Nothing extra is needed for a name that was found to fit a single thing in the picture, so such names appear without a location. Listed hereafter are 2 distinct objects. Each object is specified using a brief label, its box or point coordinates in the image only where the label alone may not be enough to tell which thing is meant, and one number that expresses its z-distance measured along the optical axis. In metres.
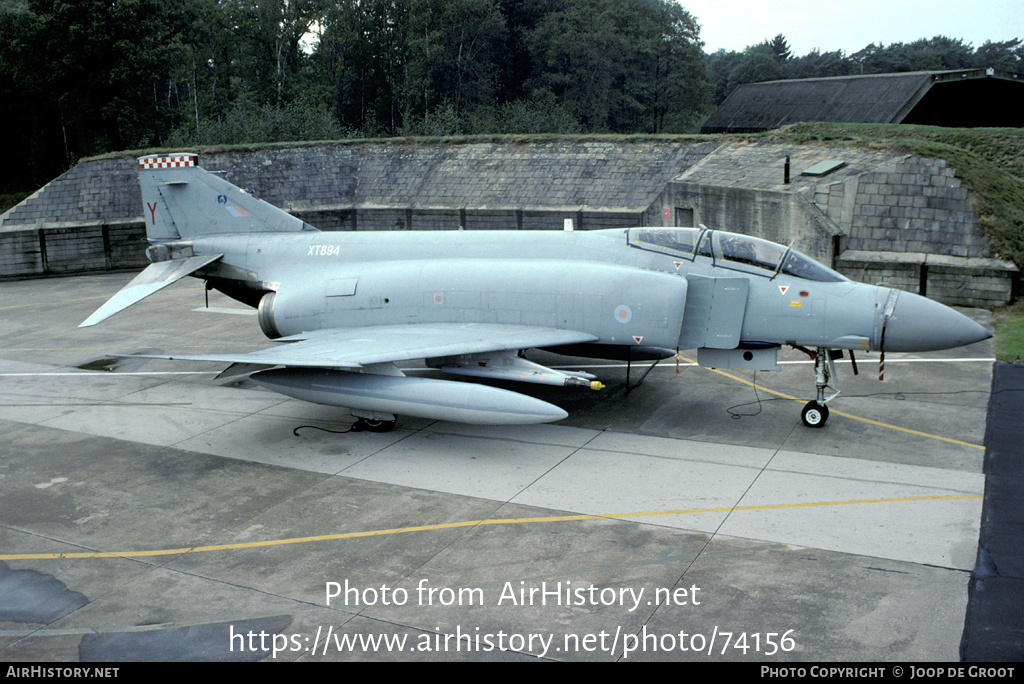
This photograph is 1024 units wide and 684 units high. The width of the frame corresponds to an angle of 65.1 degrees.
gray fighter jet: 11.48
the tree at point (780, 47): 112.19
